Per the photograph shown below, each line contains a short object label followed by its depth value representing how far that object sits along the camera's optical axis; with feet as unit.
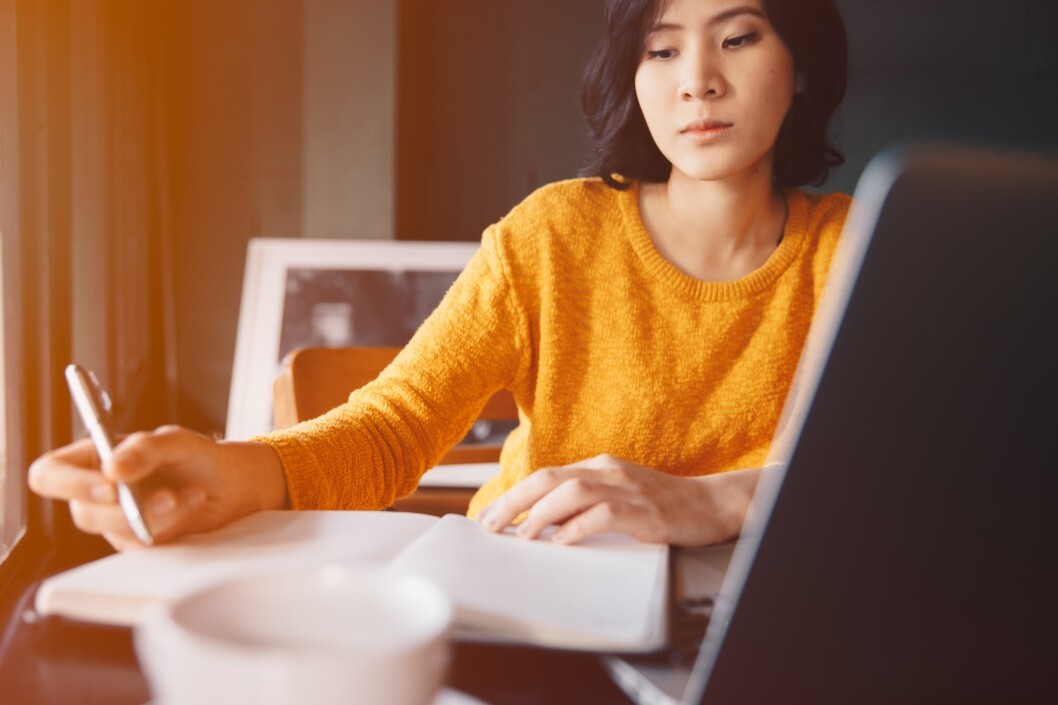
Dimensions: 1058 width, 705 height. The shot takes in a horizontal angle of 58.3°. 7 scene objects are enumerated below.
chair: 3.86
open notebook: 1.52
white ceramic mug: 0.89
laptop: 1.07
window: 4.71
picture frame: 8.24
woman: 3.48
